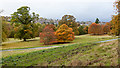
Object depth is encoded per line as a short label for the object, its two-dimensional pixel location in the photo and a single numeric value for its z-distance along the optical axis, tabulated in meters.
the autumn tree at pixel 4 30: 29.47
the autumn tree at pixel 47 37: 31.30
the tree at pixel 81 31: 71.30
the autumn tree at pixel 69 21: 46.09
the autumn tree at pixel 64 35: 33.72
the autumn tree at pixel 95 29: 61.86
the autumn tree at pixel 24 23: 37.09
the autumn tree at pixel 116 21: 14.22
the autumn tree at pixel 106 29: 65.50
